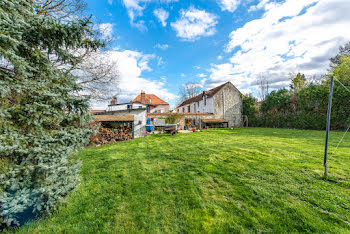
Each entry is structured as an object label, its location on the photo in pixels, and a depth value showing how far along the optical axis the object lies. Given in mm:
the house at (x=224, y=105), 19844
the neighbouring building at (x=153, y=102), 28969
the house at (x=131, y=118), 9807
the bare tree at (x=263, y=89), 30572
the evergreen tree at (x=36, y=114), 1703
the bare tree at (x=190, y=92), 40250
